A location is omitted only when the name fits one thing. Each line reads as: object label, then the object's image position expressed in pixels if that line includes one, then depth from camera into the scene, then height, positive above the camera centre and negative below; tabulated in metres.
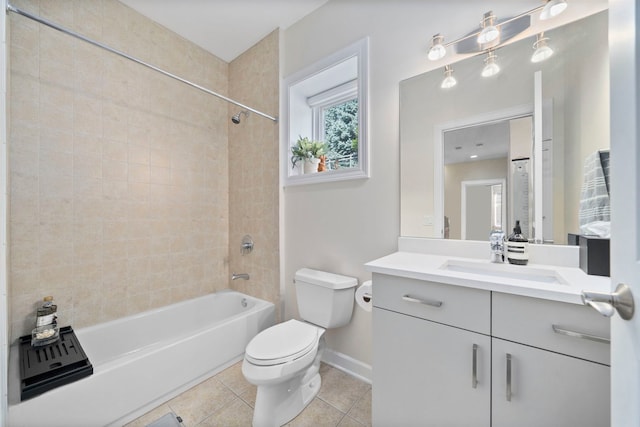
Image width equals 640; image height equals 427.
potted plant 1.98 +0.48
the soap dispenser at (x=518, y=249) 1.10 -0.16
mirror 1.05 +0.39
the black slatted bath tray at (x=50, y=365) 1.12 -0.74
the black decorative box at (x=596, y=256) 0.91 -0.16
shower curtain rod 1.09 +0.88
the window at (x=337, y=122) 2.02 +0.78
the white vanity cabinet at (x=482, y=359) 0.73 -0.50
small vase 1.97 +0.37
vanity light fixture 1.06 +0.87
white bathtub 1.15 -0.88
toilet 1.26 -0.72
